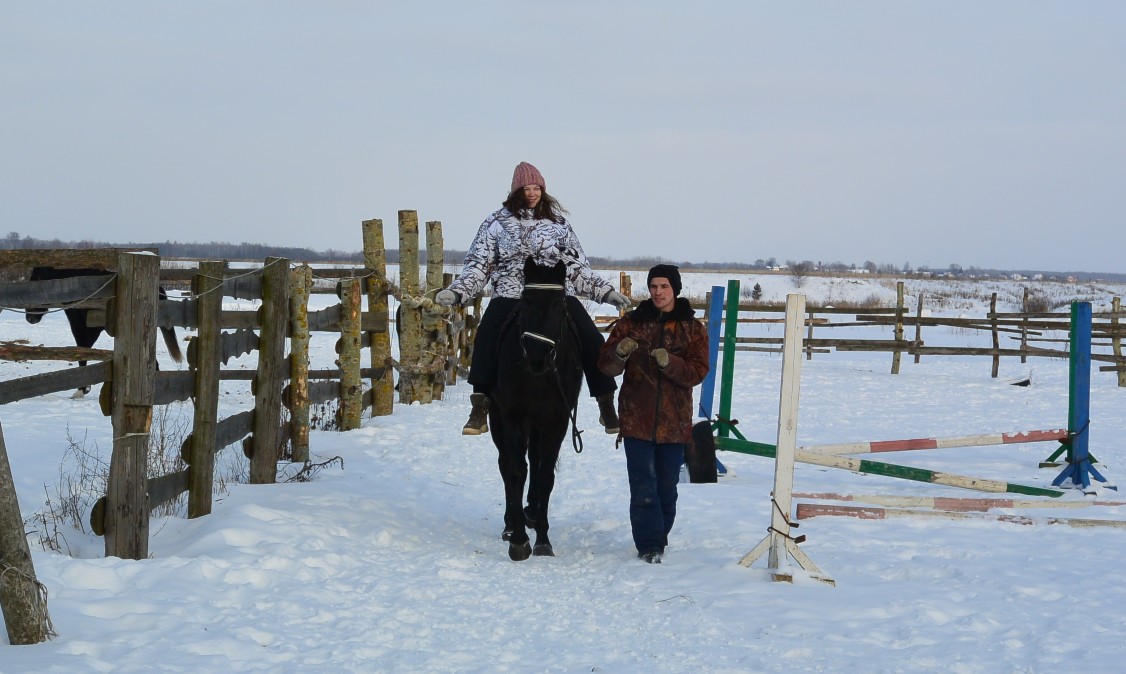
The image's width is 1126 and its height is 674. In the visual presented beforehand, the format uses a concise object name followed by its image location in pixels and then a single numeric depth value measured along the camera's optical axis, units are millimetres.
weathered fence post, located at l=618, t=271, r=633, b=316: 23022
